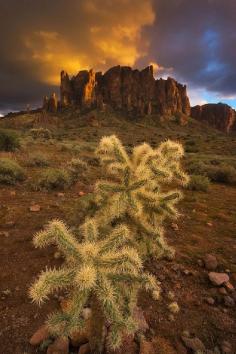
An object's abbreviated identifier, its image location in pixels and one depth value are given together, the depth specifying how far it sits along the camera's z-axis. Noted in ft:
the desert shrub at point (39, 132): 147.03
